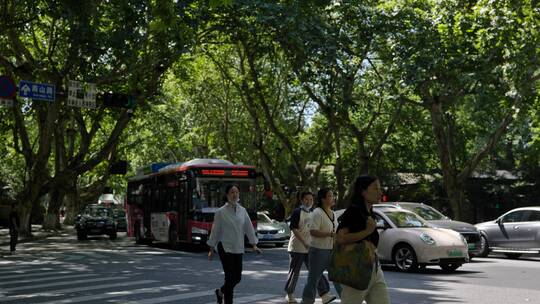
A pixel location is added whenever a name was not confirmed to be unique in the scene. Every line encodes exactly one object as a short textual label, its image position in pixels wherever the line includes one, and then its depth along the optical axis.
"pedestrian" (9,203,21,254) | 21.78
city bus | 21.84
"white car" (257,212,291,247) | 26.50
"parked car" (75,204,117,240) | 32.47
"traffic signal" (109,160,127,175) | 38.72
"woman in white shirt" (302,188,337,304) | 8.70
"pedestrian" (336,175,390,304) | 5.59
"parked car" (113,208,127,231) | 44.11
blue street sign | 19.34
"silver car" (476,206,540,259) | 20.33
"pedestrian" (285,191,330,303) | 9.77
